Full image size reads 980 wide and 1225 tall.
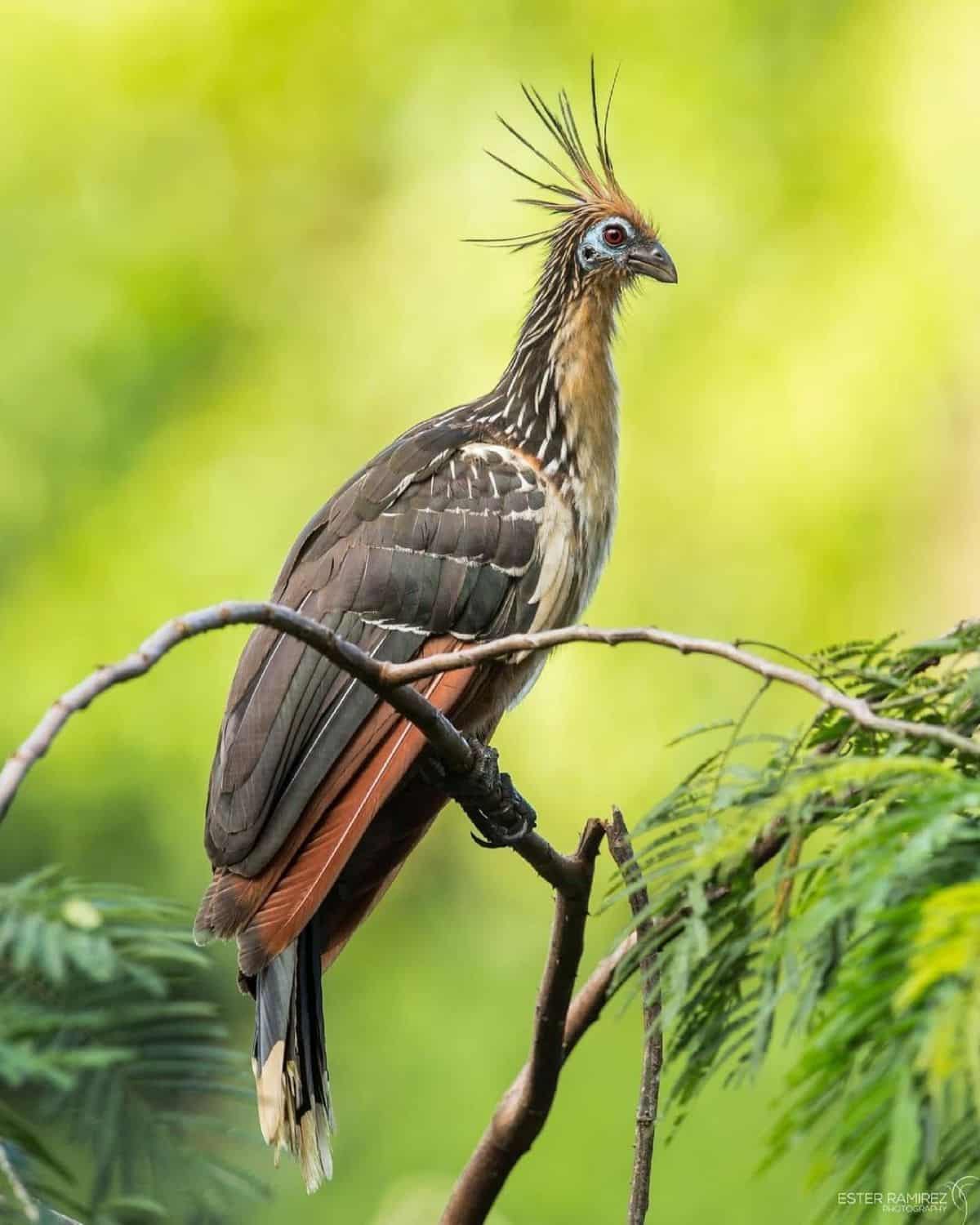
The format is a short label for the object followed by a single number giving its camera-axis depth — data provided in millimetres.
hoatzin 13472
